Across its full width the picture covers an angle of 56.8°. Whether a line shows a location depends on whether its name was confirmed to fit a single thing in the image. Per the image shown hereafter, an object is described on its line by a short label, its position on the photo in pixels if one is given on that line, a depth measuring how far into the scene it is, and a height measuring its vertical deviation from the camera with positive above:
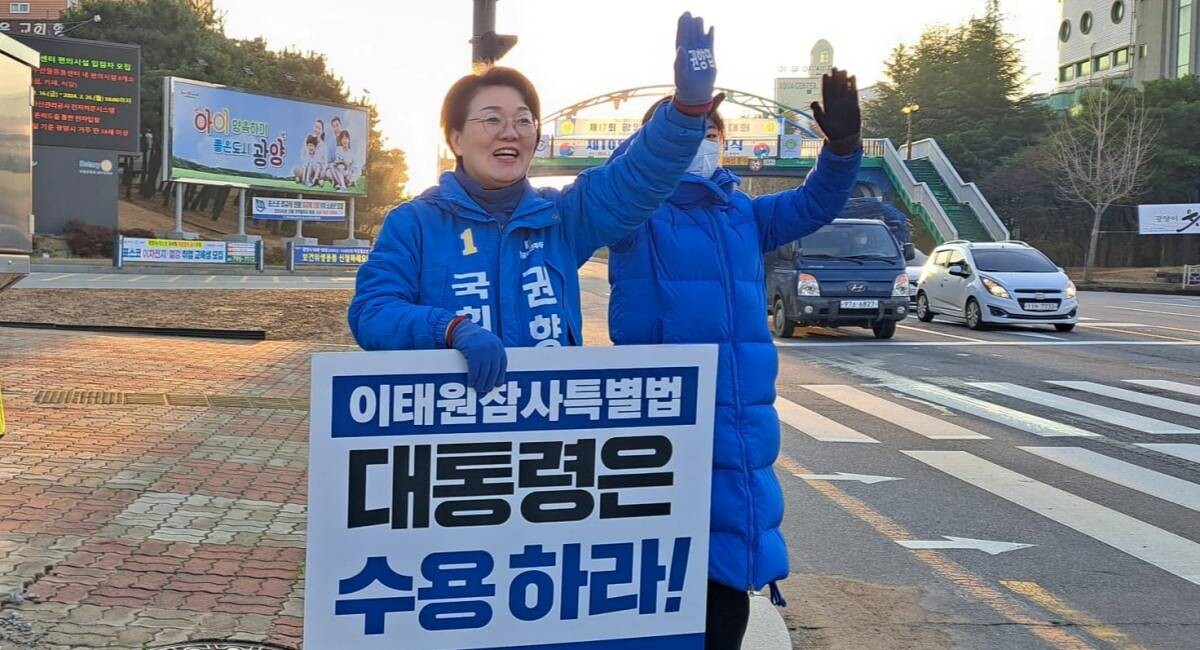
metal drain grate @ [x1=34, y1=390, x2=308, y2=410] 8.93 -1.31
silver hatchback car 18.48 -0.33
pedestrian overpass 54.69 +5.28
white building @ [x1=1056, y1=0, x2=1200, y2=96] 61.12 +14.36
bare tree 45.50 +5.18
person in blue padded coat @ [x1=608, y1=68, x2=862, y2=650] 2.82 -0.15
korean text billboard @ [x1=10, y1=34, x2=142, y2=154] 36.19 +4.71
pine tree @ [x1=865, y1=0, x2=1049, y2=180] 62.97 +10.71
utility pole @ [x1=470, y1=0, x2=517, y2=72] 8.33 +1.60
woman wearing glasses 2.53 +0.06
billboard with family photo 37.78 +3.74
